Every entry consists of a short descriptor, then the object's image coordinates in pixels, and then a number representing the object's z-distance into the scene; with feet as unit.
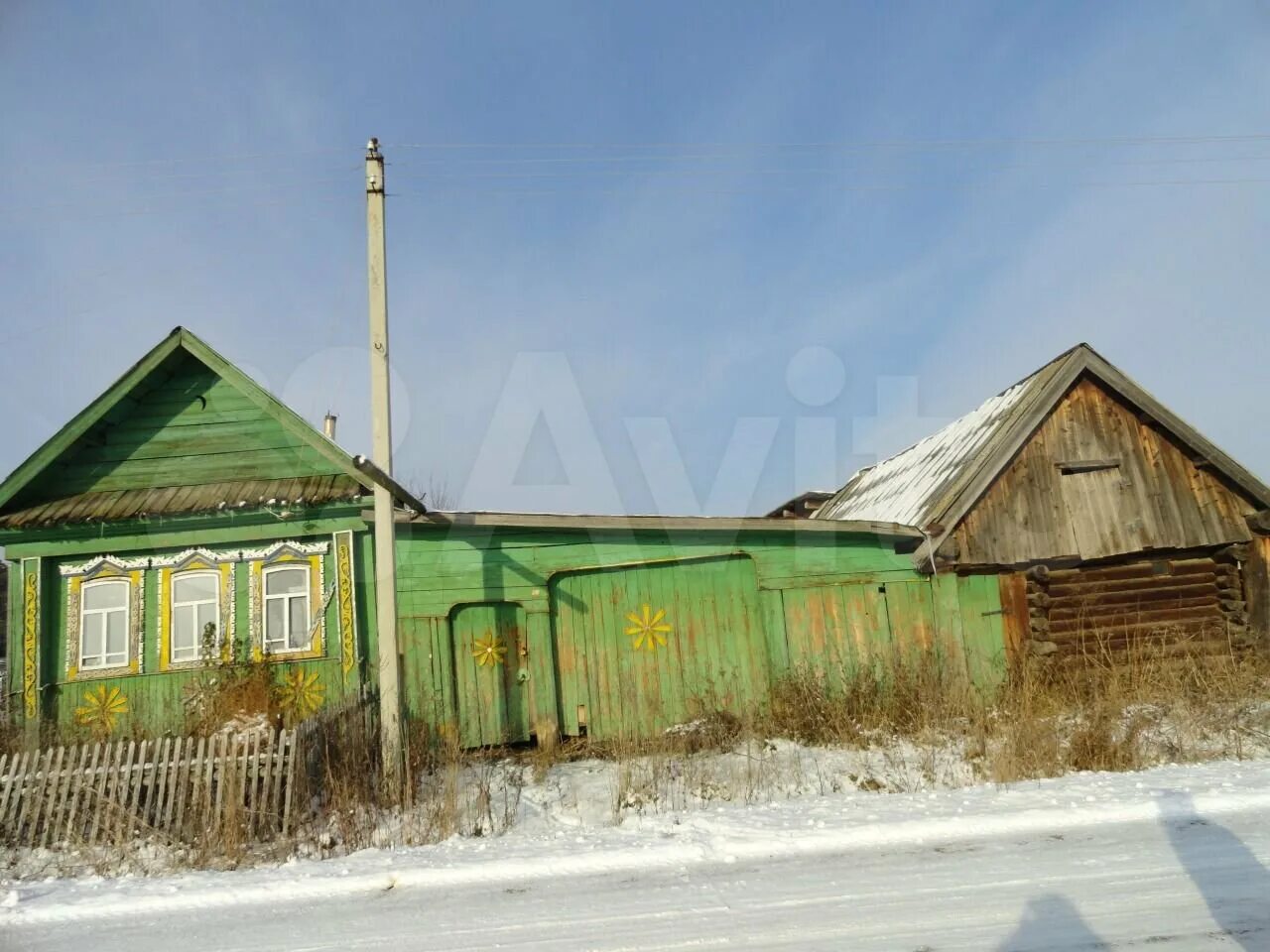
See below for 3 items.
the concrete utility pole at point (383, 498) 25.03
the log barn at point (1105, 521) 36.60
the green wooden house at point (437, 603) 33.45
